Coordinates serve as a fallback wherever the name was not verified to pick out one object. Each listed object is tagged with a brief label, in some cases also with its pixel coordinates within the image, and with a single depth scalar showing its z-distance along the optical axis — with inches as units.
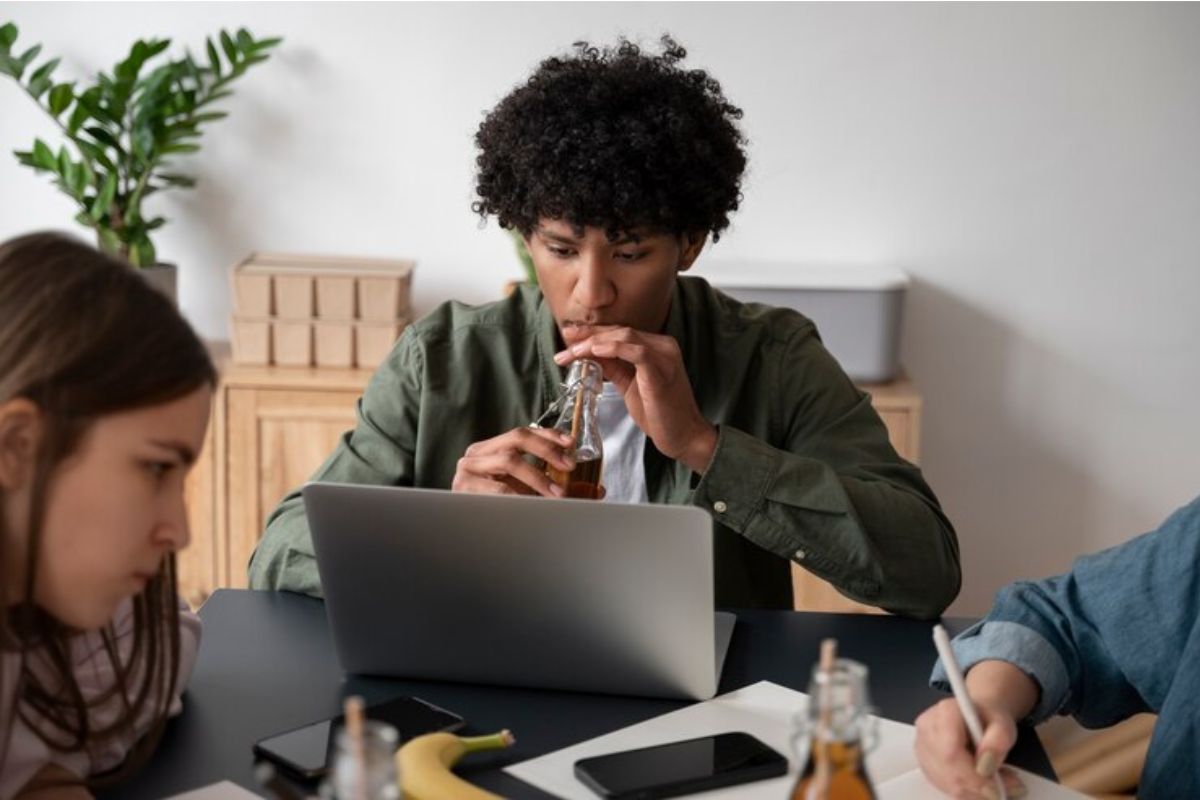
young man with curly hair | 74.6
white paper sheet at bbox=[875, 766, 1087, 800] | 52.2
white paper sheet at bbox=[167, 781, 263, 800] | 52.1
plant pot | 133.2
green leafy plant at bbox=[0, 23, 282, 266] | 131.9
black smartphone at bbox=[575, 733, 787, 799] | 52.7
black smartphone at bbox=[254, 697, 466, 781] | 54.0
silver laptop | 58.1
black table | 55.5
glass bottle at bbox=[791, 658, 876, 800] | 36.7
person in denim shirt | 57.5
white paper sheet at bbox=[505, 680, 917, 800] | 53.1
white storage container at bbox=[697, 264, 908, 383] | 132.0
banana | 50.3
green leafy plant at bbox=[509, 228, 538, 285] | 133.0
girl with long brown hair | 44.8
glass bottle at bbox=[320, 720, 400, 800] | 31.4
